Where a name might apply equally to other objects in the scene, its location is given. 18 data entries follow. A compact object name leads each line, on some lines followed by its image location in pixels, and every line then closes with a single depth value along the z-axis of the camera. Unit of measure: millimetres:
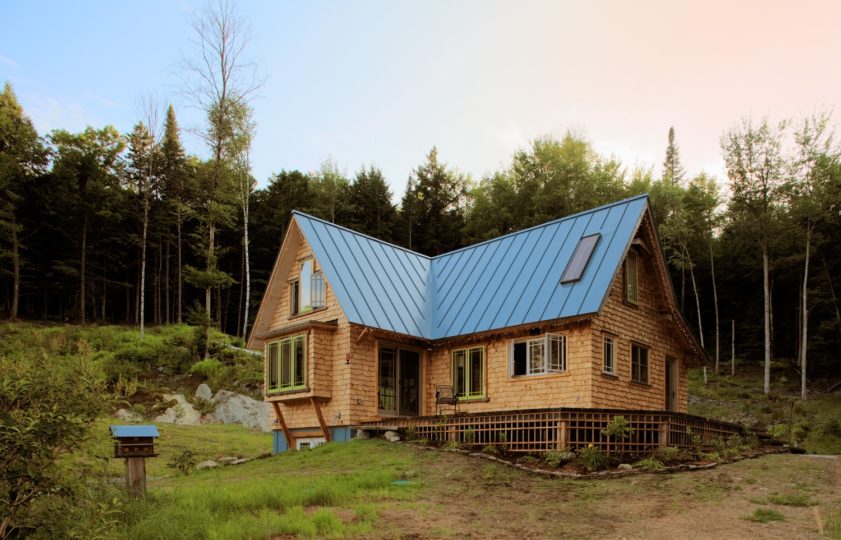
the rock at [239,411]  30688
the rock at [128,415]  28203
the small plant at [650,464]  14805
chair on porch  20531
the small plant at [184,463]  18238
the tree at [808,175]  37938
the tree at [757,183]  38781
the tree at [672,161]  70350
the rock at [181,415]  29672
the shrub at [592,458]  14891
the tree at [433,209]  54656
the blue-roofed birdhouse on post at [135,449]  11453
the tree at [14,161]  43906
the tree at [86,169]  47531
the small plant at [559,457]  15289
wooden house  19578
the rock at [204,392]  32000
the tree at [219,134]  36594
